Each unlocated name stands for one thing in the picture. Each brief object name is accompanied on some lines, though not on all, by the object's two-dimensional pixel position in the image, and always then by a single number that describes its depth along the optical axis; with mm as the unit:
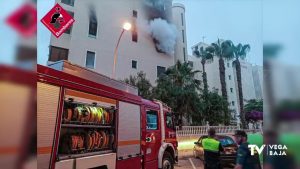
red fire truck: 1882
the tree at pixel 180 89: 8116
